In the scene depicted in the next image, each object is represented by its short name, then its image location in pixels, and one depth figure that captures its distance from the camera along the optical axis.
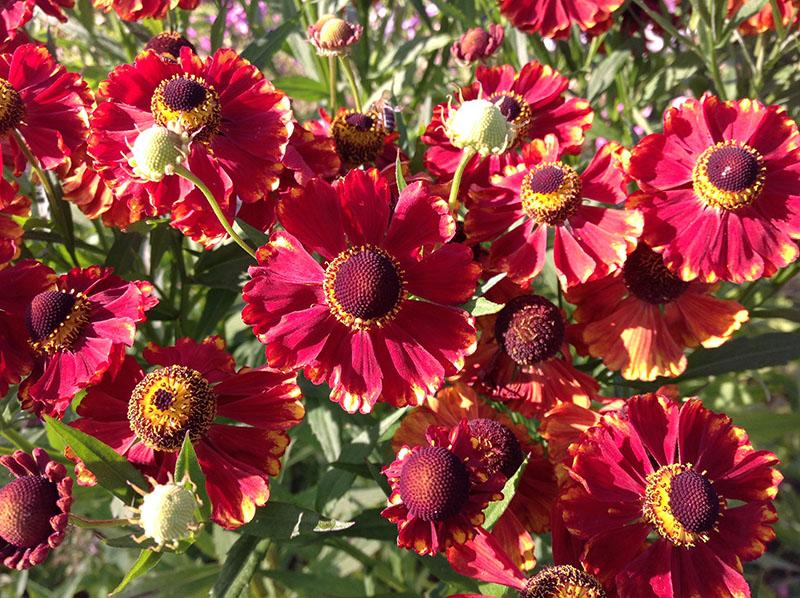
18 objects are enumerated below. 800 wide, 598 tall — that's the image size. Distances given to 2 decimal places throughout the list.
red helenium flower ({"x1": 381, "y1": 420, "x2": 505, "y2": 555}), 0.21
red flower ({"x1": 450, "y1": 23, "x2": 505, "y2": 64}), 0.32
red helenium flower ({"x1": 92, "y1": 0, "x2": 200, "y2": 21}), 0.28
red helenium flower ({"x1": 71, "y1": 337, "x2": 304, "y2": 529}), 0.23
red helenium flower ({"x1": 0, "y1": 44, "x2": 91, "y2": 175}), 0.26
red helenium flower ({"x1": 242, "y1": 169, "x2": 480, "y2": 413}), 0.23
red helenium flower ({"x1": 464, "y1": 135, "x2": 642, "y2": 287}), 0.25
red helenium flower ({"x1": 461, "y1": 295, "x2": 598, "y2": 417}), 0.25
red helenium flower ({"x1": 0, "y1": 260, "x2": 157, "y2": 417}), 0.23
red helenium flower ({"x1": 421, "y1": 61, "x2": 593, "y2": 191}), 0.27
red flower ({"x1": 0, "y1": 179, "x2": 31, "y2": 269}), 0.24
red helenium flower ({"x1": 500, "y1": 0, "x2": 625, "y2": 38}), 0.31
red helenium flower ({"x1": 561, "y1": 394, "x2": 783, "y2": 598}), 0.22
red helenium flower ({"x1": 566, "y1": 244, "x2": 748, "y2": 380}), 0.26
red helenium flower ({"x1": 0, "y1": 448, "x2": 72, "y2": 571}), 0.20
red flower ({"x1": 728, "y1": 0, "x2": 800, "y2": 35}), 0.32
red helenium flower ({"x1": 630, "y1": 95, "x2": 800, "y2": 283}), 0.25
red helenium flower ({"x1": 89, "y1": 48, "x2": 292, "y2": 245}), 0.24
